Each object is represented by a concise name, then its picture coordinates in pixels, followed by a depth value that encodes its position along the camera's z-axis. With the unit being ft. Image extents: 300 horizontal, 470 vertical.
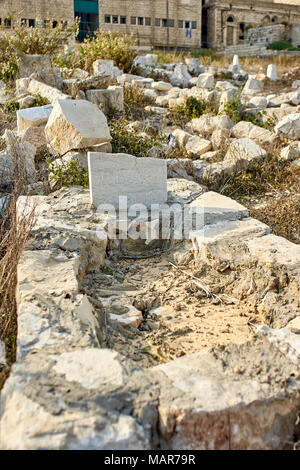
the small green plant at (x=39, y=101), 23.26
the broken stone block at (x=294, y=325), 8.79
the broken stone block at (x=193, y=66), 43.24
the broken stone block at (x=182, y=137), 22.89
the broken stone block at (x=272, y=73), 42.14
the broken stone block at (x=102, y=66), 30.73
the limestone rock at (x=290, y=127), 23.27
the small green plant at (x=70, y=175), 16.30
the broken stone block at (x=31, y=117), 19.51
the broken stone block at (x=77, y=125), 16.72
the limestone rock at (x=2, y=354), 7.24
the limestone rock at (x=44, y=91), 22.62
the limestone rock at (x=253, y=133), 23.46
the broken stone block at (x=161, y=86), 32.24
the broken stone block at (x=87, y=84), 24.81
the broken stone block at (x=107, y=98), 24.49
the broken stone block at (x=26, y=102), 23.21
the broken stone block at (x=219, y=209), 13.44
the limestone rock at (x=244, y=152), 20.54
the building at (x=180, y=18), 82.38
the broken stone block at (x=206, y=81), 34.78
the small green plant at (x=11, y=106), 23.72
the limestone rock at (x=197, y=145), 22.35
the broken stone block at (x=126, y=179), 13.83
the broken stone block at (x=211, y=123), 24.79
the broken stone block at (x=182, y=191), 15.46
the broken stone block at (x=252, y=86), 36.60
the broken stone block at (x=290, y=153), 21.21
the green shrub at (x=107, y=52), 32.42
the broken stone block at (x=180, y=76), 36.31
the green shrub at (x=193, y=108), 27.37
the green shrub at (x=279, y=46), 78.69
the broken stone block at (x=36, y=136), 18.88
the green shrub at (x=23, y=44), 27.35
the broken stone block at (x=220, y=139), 22.21
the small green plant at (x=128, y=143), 19.33
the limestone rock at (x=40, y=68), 26.40
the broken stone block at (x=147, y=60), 39.50
